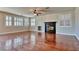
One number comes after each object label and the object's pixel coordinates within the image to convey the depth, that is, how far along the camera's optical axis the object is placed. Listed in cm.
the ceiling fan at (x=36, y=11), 383
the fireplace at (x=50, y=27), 605
